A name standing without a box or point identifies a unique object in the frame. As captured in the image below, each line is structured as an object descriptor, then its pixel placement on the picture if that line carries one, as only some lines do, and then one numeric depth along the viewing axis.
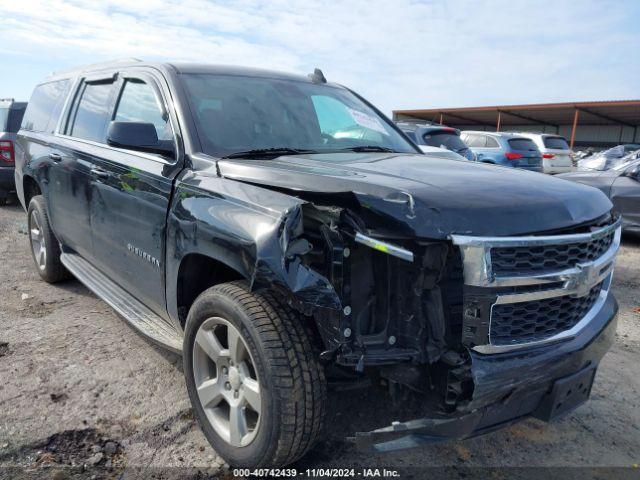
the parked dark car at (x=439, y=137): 10.20
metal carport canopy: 31.53
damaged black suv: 1.98
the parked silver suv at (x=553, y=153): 14.88
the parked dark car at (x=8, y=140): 9.06
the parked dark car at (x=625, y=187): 7.42
